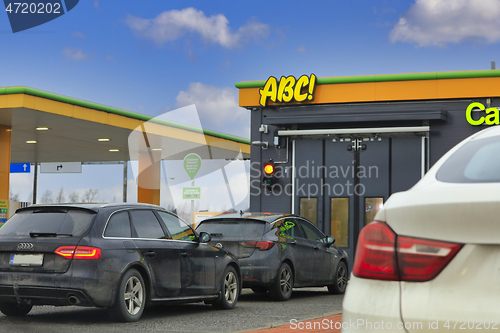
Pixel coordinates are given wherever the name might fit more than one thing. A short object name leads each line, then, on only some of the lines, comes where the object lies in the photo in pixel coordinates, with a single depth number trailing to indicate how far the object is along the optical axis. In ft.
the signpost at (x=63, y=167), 105.29
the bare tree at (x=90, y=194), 214.38
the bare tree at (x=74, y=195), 223.51
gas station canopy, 63.26
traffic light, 66.54
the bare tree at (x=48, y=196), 242.17
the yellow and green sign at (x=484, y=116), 60.03
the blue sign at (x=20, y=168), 91.54
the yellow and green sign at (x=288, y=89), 65.57
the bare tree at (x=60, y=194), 255.82
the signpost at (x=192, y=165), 73.77
